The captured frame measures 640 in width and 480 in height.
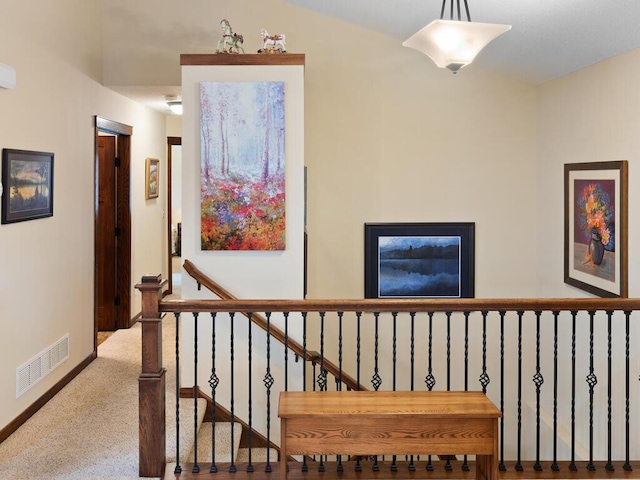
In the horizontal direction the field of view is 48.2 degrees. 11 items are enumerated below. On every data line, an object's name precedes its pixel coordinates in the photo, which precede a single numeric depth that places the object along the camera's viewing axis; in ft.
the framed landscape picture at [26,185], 13.16
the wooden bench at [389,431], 9.91
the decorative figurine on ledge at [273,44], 15.81
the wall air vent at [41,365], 13.96
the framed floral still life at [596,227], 14.94
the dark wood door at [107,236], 22.43
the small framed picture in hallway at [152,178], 25.31
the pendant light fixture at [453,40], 10.78
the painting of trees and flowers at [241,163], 15.49
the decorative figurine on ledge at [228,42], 15.92
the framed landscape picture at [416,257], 19.88
